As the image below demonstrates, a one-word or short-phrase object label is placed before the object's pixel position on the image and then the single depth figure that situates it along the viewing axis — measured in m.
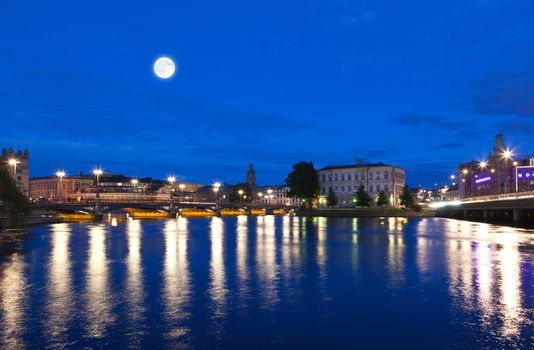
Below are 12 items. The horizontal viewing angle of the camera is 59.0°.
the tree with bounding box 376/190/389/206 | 165.38
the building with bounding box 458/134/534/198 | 193.50
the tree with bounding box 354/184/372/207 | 160.62
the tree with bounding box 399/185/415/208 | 162.25
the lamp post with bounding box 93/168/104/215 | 140.38
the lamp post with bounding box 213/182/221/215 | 188.52
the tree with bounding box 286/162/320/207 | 161.38
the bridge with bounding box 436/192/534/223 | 84.19
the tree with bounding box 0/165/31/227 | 65.94
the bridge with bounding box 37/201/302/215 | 132.50
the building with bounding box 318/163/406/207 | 192.00
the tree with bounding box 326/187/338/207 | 180.75
